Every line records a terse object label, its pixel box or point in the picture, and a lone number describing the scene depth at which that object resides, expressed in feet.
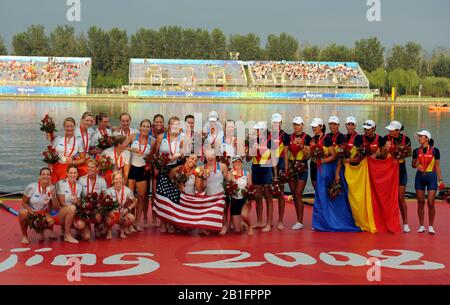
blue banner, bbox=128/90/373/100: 214.69
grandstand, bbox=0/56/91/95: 212.64
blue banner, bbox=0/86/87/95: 211.00
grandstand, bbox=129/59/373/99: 221.87
